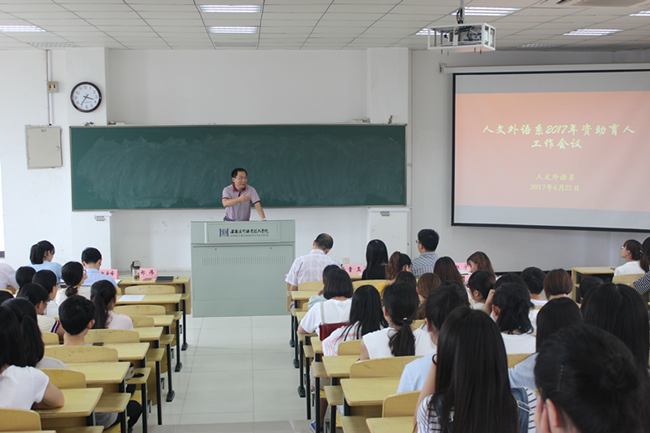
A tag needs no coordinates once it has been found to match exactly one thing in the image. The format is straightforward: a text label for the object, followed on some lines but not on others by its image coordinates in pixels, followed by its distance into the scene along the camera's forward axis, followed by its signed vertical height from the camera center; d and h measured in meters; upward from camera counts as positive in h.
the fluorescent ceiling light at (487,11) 5.33 +1.94
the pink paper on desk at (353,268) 4.95 -0.74
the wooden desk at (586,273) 5.84 -0.96
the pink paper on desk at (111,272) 4.57 -0.70
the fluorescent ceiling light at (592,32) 6.36 +2.03
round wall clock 6.82 +1.34
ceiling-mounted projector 4.03 +1.26
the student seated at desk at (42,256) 4.38 -0.52
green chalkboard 6.94 +0.42
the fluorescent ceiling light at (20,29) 5.84 +1.97
